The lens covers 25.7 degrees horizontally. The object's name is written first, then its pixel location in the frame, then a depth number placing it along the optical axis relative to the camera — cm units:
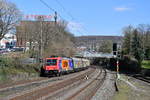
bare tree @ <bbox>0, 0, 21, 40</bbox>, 7688
